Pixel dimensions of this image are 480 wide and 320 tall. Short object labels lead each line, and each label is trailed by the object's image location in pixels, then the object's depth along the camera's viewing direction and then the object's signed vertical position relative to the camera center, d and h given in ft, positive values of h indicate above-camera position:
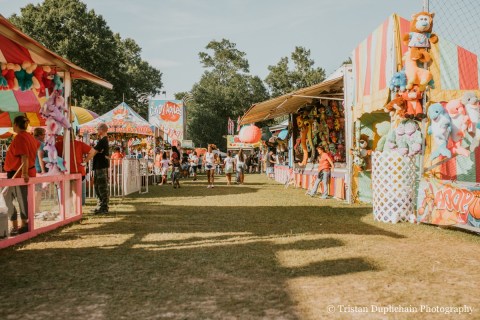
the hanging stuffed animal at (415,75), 26.66 +5.09
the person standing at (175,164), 55.98 +0.03
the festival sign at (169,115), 104.12 +11.72
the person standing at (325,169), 42.98 -0.82
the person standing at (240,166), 65.87 -0.50
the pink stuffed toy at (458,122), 24.20 +1.92
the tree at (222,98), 197.47 +29.71
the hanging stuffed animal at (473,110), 23.79 +2.57
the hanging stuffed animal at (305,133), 55.88 +3.60
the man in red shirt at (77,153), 27.11 +0.88
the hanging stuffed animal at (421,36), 26.71 +7.57
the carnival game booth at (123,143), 44.68 +3.45
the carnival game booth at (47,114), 20.83 +3.12
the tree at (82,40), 119.34 +34.94
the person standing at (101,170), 31.14 -0.29
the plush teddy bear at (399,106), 27.57 +3.37
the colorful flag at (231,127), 168.21 +13.55
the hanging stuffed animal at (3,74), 21.42 +4.59
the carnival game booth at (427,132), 24.39 +1.51
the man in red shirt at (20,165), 20.75 +0.13
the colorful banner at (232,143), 136.05 +5.99
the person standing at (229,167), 63.93 -0.59
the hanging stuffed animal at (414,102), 26.84 +3.47
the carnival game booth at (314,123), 41.65 +4.52
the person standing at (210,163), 57.72 +0.05
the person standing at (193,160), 84.84 +0.75
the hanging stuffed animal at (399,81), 27.55 +4.88
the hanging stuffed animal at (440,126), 24.36 +1.75
